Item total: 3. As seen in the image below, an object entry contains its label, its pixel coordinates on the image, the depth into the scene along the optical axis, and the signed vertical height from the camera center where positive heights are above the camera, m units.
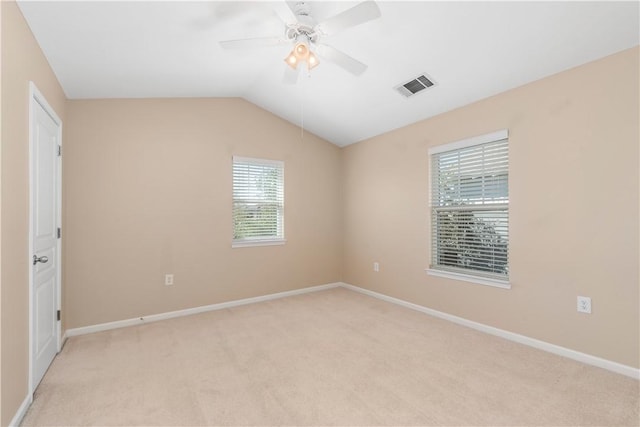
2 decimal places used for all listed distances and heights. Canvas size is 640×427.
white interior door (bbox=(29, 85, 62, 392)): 2.17 -0.16
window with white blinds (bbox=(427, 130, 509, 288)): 3.13 +0.04
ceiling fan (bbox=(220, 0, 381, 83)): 1.95 +1.18
